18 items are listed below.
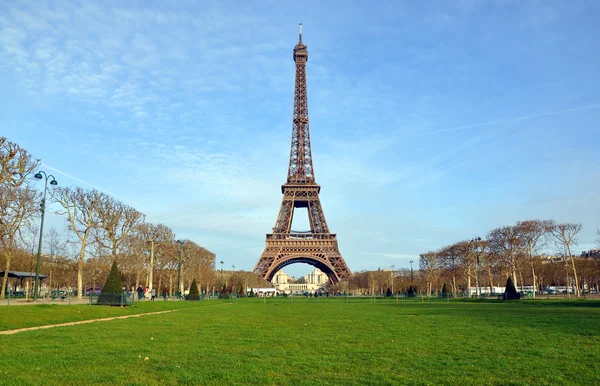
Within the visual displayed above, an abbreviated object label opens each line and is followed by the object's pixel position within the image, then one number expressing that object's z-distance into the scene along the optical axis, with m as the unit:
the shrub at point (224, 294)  69.31
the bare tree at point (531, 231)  63.78
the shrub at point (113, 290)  34.34
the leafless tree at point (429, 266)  83.57
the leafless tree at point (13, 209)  35.19
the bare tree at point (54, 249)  66.15
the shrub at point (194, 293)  53.38
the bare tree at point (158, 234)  64.90
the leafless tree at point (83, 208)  49.16
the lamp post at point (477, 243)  64.80
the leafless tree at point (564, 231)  62.06
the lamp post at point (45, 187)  29.75
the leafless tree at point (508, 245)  64.31
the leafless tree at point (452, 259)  78.22
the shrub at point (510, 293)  52.66
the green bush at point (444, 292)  68.69
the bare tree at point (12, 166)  33.47
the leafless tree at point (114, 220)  51.88
